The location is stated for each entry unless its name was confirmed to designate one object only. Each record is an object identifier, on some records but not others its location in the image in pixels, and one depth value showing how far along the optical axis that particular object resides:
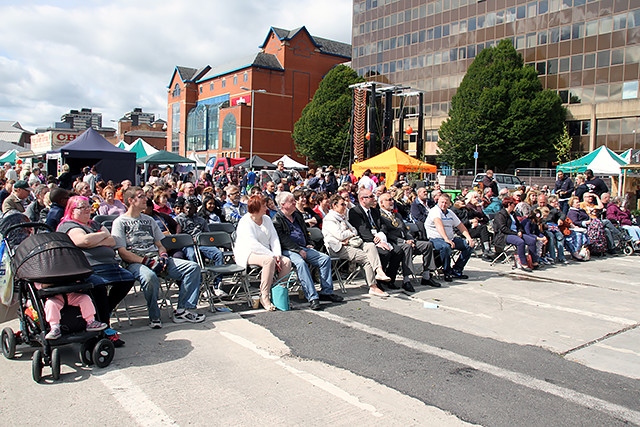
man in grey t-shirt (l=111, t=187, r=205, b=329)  6.05
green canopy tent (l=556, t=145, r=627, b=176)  22.75
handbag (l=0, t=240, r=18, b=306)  4.88
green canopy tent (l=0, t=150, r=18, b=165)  36.59
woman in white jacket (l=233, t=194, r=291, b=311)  6.96
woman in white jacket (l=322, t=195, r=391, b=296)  8.07
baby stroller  4.52
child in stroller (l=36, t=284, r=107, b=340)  4.52
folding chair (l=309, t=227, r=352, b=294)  8.16
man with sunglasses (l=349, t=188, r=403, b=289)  8.38
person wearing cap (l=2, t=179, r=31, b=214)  8.43
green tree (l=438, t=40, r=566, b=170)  45.59
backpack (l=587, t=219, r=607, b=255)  12.64
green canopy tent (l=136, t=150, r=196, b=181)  24.98
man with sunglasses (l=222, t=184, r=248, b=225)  9.79
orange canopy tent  20.98
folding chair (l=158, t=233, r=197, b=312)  6.97
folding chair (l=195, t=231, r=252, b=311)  6.74
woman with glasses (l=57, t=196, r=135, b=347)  5.28
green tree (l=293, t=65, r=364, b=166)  56.88
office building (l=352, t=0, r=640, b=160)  44.31
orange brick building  69.12
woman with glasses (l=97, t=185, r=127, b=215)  9.70
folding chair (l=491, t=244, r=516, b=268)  10.94
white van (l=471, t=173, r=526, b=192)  33.50
